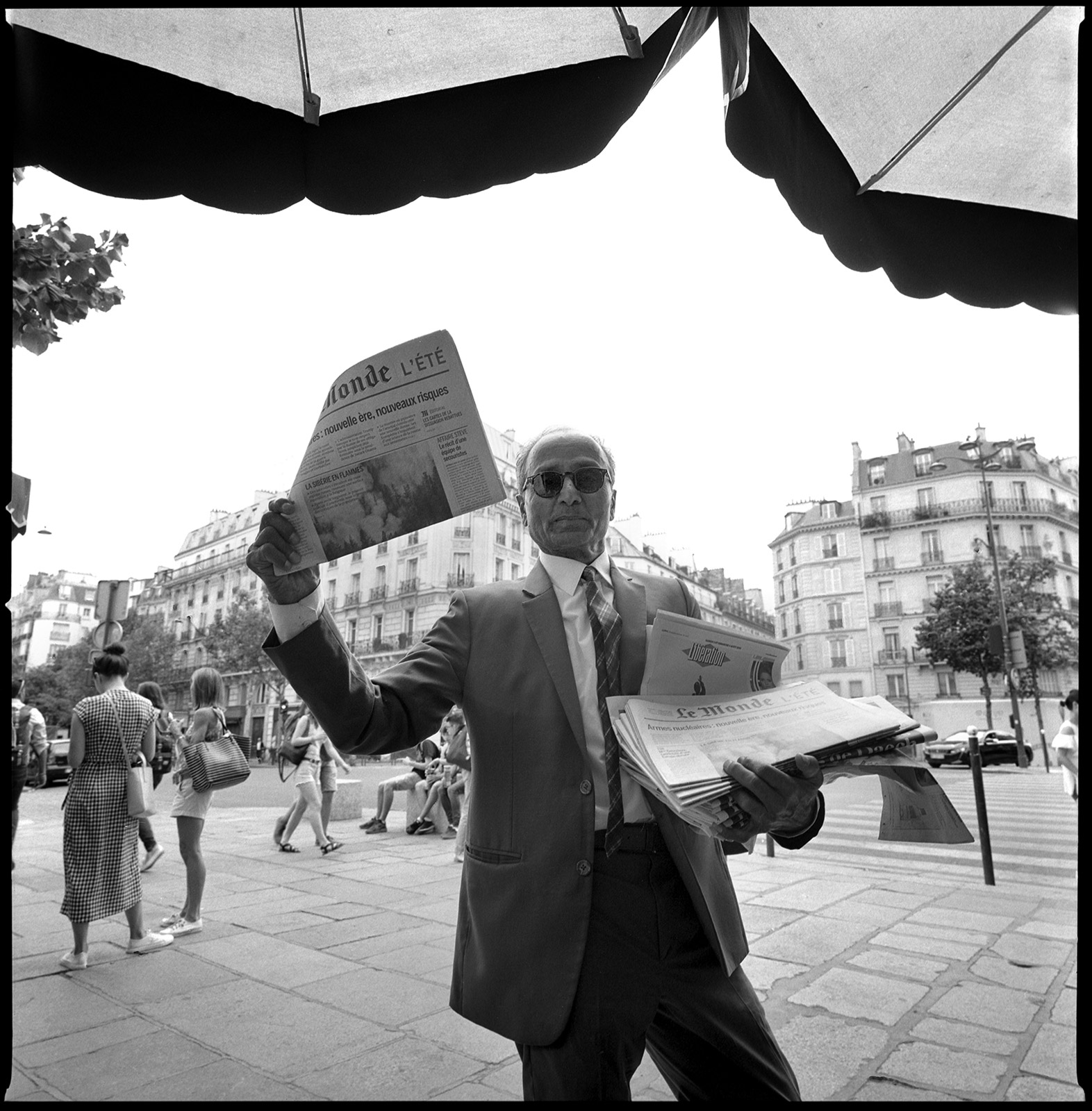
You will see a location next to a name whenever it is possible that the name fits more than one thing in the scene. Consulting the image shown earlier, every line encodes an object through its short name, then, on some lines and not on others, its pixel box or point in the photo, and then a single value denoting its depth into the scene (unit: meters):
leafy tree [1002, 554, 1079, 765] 28.39
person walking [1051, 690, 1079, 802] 7.22
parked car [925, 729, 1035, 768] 24.11
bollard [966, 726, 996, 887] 5.72
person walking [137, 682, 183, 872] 6.50
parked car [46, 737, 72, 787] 20.36
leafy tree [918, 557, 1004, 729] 29.33
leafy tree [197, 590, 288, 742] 41.03
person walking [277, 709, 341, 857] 7.52
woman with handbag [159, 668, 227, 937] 4.75
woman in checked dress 4.17
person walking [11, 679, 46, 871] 5.95
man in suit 1.36
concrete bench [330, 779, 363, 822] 10.42
